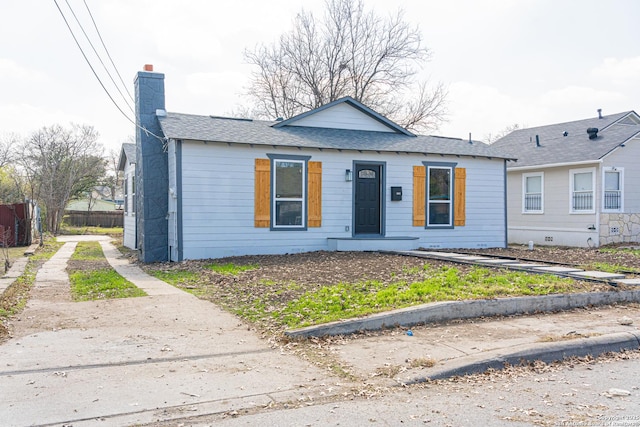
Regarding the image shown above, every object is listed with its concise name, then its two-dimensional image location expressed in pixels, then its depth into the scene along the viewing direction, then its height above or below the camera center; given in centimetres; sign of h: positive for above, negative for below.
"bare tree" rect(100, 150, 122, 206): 4561 +275
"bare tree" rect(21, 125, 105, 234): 2966 +252
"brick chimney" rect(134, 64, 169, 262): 1470 +109
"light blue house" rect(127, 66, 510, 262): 1400 +64
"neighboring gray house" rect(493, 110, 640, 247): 1909 +75
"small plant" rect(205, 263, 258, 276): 1153 -126
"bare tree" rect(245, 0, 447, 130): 3306 +791
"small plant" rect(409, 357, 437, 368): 547 -151
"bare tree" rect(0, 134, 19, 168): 3709 +357
